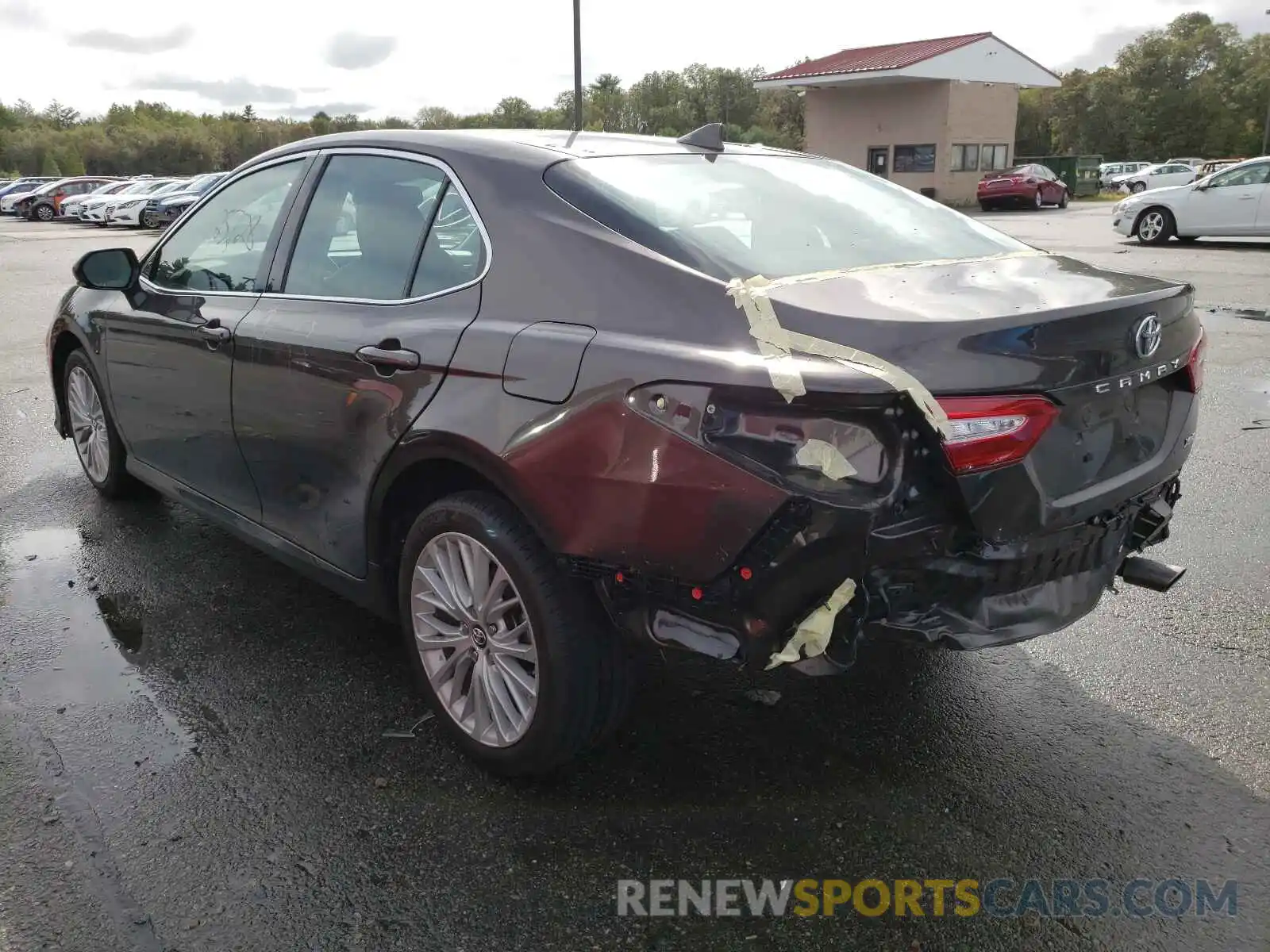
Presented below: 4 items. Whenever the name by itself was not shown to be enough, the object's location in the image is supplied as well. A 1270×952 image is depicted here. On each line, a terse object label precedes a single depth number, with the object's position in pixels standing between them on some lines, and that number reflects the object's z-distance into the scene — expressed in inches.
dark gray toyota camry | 86.4
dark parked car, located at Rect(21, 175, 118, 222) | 1652.3
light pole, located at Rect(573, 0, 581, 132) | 819.4
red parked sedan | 1346.0
